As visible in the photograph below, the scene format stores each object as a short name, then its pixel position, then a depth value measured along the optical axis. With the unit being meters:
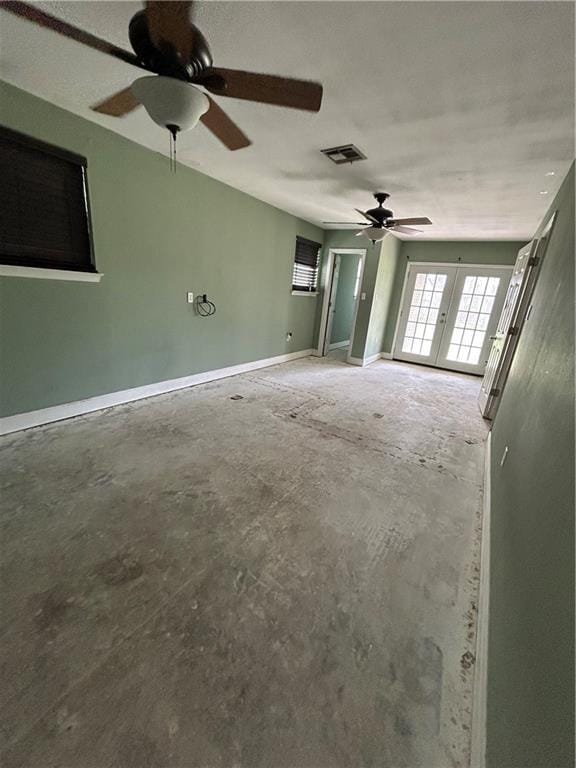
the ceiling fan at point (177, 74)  1.18
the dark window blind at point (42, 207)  2.24
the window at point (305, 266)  5.50
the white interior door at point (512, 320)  3.13
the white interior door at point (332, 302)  6.19
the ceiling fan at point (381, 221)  3.49
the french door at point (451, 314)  5.70
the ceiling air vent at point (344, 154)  2.50
